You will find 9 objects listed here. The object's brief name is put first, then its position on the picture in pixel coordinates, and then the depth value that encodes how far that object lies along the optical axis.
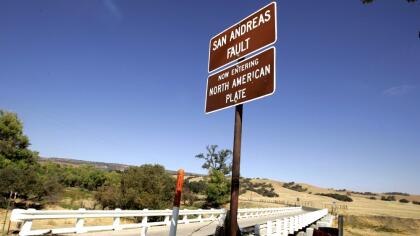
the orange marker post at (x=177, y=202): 4.27
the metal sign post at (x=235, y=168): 5.30
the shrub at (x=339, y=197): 114.46
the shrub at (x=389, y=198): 137.73
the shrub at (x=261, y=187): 113.26
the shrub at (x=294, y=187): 152.01
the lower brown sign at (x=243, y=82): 5.00
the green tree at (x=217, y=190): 57.56
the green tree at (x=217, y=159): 81.25
